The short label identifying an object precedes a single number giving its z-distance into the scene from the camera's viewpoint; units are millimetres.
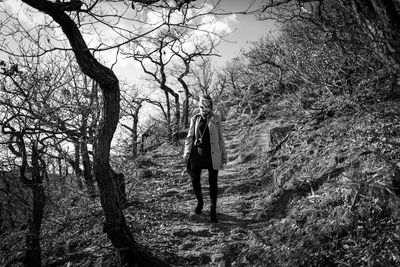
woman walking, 5023
